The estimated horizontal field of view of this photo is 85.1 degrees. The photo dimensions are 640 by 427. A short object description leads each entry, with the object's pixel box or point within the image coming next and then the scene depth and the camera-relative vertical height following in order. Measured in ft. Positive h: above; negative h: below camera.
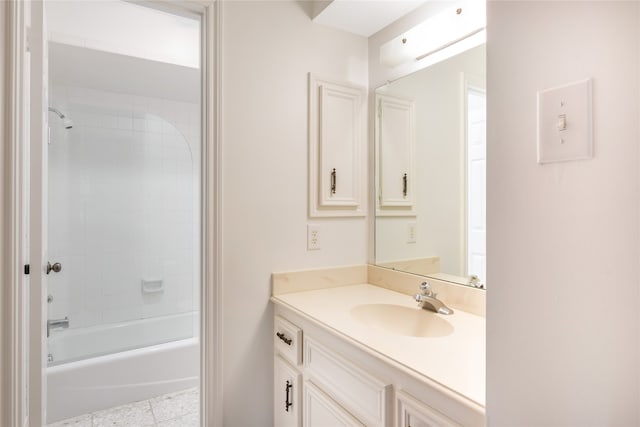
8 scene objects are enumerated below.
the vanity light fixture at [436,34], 4.26 +2.46
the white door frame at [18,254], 3.61 -0.42
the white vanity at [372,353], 2.73 -1.32
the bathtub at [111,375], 6.30 -3.18
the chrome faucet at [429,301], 4.40 -1.11
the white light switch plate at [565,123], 1.49 +0.41
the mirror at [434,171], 4.52 +0.64
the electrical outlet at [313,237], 5.53 -0.36
